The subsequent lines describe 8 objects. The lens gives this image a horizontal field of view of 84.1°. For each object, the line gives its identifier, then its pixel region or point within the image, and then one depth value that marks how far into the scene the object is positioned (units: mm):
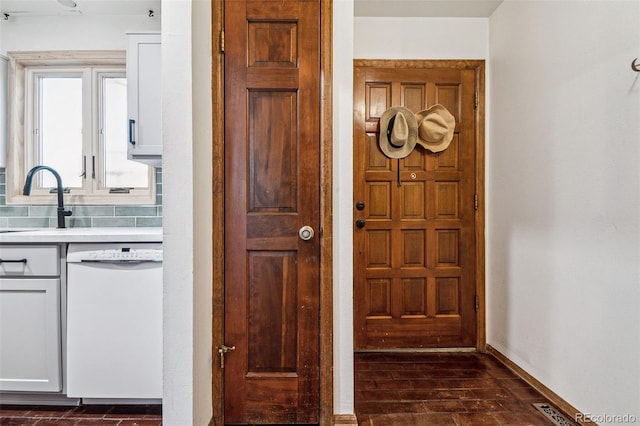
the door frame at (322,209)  1685
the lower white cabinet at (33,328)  1862
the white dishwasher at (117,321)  1837
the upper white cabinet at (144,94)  2039
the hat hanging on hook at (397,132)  2598
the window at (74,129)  2527
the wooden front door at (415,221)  2725
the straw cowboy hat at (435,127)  2656
